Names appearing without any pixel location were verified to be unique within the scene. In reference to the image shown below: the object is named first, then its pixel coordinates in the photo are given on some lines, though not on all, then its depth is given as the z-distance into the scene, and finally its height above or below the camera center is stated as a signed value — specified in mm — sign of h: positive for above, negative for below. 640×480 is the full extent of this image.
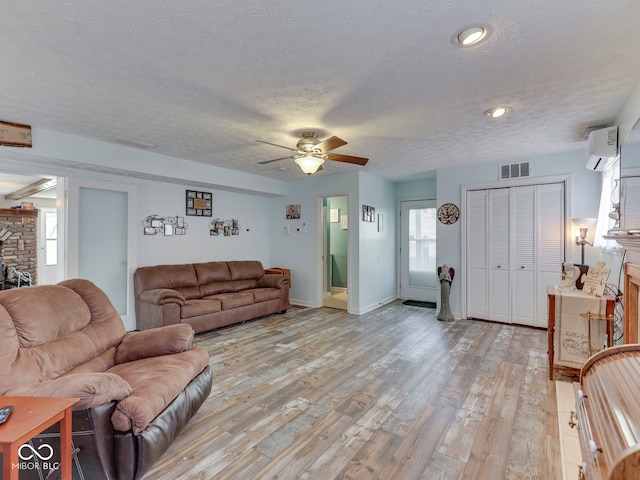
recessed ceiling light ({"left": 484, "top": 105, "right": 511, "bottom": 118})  2717 +1183
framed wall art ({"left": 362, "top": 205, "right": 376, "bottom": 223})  5418 +486
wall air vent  4426 +1035
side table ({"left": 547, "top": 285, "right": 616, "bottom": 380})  2584 -786
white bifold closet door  4305 -150
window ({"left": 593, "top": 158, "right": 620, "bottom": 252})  2860 +386
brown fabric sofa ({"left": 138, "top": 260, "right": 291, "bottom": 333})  4031 -837
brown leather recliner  1492 -805
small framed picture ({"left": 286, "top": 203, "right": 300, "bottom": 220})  6125 +574
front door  6109 -210
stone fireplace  6367 -28
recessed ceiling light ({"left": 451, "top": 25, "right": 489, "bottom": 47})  1683 +1171
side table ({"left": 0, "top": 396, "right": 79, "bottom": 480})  1059 -713
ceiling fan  3248 +916
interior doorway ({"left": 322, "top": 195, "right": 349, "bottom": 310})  7270 -246
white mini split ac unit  2889 +944
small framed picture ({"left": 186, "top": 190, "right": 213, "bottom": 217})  5117 +632
